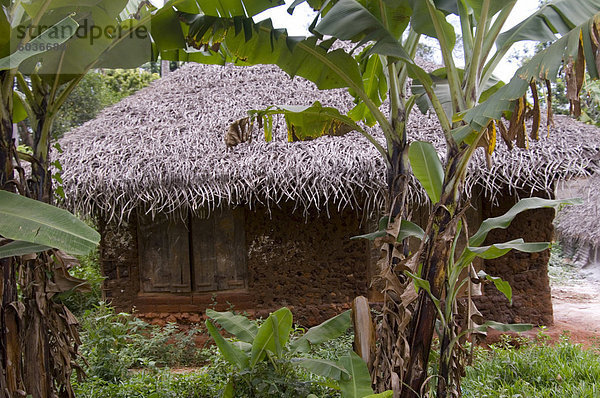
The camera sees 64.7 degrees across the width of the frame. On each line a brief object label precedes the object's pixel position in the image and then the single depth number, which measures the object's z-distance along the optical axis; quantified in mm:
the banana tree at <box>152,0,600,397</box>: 2172
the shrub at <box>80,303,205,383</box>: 4023
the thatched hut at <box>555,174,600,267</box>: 9883
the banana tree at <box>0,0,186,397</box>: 2219
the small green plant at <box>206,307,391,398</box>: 2846
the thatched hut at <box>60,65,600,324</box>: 5504
